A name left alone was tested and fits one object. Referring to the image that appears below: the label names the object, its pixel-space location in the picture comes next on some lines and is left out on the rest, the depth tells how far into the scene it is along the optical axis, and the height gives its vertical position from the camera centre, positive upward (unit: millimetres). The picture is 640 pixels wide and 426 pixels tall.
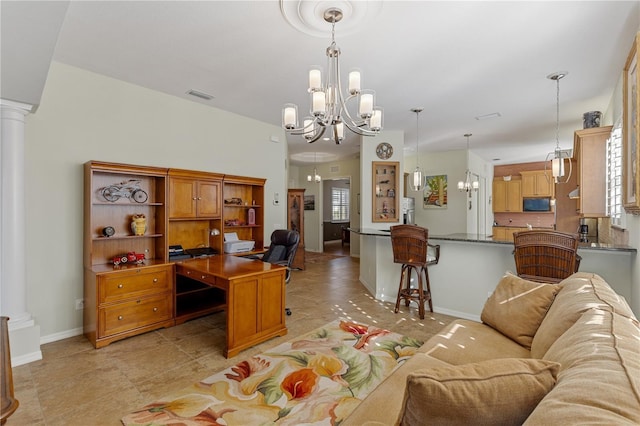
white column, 2705 -199
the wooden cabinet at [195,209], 3809 +59
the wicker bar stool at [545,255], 2717 -393
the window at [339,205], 11297 +314
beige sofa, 717 -489
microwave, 8688 +229
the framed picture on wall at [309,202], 9289 +338
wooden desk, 2840 -808
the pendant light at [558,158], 3396 +699
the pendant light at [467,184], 6489 +614
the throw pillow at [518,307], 2000 -658
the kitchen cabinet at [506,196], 9148 +510
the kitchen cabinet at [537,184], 8523 +801
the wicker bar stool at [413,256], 3666 -525
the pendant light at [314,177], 8164 +1022
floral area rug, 2008 -1312
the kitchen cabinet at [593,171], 3463 +462
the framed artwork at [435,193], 7742 +502
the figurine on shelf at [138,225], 3570 -129
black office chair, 4085 -474
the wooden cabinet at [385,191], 5672 +404
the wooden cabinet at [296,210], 7508 +79
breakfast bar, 2994 -648
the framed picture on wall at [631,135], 2027 +553
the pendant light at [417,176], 4562 +608
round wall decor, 5652 +1135
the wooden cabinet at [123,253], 3057 -454
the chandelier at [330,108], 2223 +824
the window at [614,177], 3107 +362
